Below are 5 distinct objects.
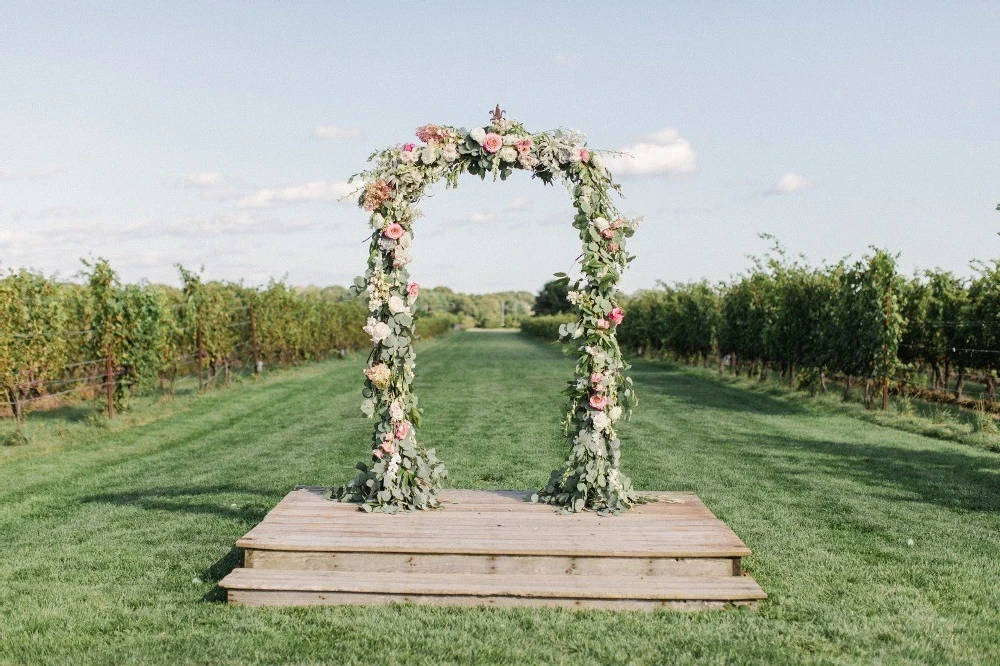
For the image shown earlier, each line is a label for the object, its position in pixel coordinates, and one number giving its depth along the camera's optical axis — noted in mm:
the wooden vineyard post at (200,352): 18188
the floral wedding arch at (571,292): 5945
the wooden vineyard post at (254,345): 22111
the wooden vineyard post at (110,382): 13769
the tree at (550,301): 88625
